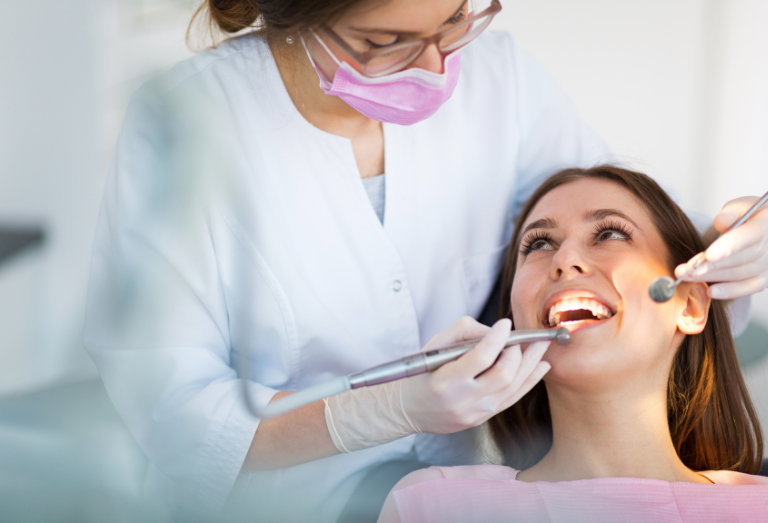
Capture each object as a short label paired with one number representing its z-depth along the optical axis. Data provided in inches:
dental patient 45.3
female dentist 42.1
